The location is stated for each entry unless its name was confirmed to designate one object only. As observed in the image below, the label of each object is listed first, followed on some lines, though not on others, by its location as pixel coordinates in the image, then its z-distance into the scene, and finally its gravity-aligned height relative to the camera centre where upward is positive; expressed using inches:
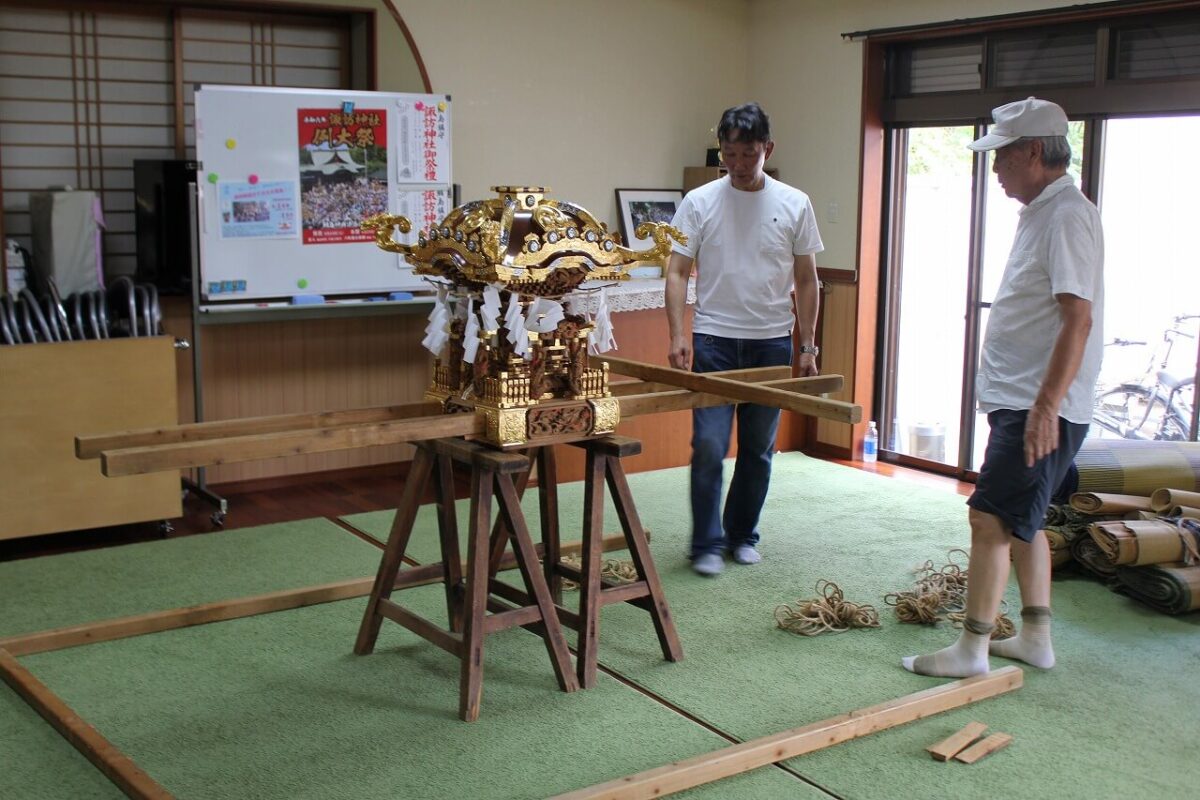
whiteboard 199.0 +10.5
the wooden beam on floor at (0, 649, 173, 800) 102.0 -44.1
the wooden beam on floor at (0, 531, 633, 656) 137.6 -43.5
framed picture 256.4 +8.9
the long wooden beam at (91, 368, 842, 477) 99.0 -16.8
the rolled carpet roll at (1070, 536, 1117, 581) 163.2 -40.1
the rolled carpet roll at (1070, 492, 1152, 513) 168.9 -33.6
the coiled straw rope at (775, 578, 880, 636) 146.8 -43.6
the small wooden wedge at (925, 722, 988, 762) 113.2 -45.2
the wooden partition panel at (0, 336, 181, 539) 174.9 -25.9
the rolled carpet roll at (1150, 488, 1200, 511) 166.9 -32.5
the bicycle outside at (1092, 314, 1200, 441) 207.0 -25.3
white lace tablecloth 223.5 -8.4
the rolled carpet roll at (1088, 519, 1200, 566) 156.1 -36.2
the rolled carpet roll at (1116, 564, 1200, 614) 152.4 -41.0
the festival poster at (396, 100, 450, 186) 215.6 +18.3
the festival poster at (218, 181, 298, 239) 200.1 +5.7
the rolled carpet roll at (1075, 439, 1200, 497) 176.4 -30.2
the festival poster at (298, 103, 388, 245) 207.2 +12.8
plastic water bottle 248.9 -38.5
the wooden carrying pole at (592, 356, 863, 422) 115.5 -14.2
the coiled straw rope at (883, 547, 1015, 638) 148.6 -42.6
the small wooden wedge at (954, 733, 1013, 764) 112.8 -45.4
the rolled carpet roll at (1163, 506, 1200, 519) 163.5 -33.7
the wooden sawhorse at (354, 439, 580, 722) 121.0 -33.8
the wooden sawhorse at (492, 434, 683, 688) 128.6 -32.5
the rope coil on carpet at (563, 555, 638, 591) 161.2 -42.4
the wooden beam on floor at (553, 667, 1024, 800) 104.3 -44.5
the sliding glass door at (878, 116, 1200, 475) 206.1 -4.7
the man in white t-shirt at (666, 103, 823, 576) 166.1 -5.9
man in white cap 119.4 -8.9
